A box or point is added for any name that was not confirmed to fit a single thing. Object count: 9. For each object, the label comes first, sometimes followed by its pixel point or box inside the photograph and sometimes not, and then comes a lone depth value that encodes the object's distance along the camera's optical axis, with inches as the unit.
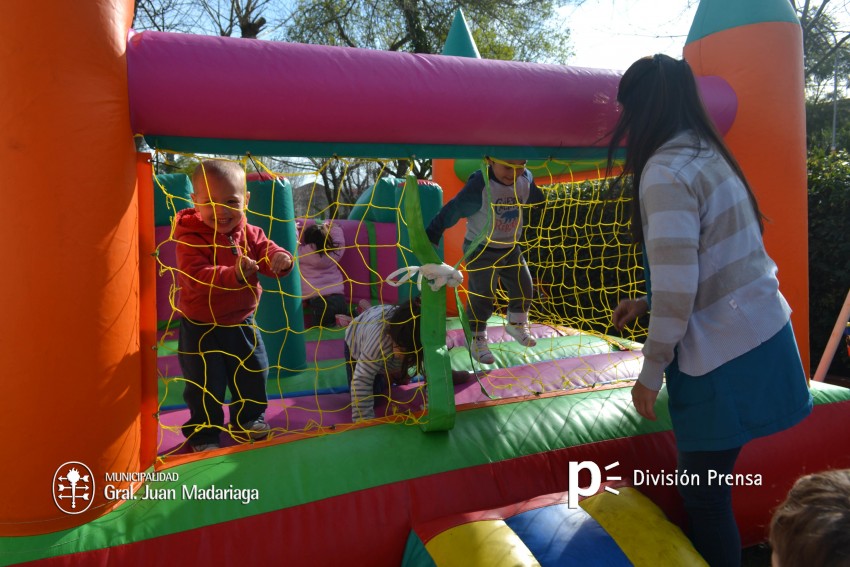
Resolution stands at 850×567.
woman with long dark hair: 50.3
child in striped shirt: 80.0
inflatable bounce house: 49.9
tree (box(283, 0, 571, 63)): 477.4
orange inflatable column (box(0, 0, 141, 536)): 48.9
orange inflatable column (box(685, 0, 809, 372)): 81.8
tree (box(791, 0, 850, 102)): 389.7
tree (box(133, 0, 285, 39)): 434.9
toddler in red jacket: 73.2
